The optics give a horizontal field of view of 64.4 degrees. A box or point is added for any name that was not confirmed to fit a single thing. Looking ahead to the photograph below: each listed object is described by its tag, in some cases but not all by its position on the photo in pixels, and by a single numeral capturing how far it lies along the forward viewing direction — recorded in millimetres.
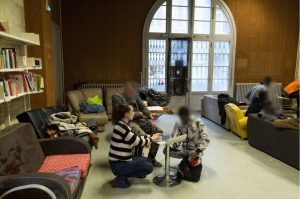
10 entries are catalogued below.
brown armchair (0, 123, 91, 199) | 1561
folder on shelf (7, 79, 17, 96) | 2413
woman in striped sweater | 2227
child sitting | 2389
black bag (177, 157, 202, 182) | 2531
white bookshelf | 2498
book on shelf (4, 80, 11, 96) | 2307
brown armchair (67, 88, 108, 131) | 4008
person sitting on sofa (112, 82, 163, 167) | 2357
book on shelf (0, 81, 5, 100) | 2155
